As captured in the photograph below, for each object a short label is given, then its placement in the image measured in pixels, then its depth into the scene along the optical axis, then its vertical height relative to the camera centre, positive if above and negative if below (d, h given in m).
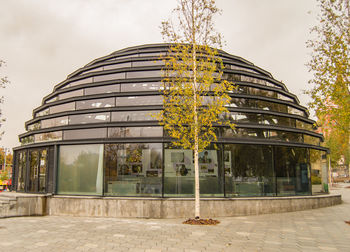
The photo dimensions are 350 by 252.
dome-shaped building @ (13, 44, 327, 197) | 15.45 +0.95
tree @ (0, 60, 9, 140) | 14.19 +4.43
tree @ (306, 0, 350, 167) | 13.09 +4.64
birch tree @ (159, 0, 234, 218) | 13.03 +4.44
